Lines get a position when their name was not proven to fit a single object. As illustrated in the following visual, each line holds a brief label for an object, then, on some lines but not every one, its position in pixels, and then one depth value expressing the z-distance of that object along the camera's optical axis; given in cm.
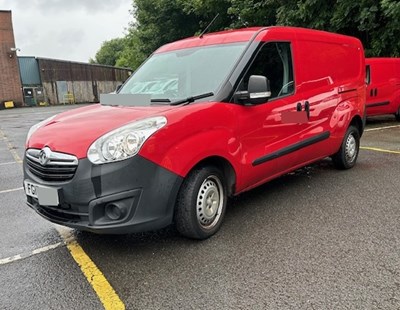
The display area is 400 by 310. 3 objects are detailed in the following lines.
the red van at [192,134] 282
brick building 3466
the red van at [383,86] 995
